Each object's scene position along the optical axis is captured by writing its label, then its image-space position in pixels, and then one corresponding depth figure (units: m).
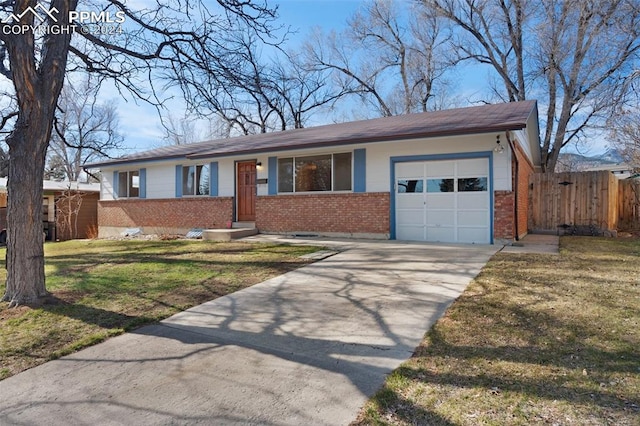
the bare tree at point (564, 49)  12.27
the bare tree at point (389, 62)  25.92
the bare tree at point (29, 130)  4.88
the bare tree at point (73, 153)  28.53
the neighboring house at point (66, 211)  18.98
